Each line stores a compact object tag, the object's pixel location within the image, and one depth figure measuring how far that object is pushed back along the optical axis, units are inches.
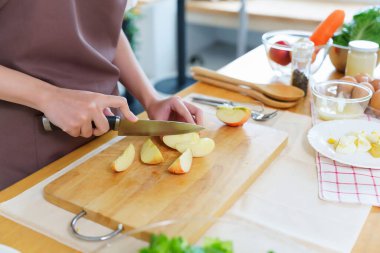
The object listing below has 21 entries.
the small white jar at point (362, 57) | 50.0
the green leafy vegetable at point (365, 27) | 55.0
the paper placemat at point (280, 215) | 27.7
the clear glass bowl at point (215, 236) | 24.3
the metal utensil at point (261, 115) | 44.3
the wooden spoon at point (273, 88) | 47.4
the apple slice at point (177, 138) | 36.5
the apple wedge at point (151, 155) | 34.4
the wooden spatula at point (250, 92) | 46.9
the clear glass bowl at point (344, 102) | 43.1
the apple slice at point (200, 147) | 35.4
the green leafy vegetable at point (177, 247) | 20.3
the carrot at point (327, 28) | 52.6
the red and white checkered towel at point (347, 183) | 32.3
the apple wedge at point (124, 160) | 33.5
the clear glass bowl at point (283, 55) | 52.7
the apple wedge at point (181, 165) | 33.0
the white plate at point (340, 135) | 35.5
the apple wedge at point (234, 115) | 40.1
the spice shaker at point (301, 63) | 49.1
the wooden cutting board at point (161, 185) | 29.4
